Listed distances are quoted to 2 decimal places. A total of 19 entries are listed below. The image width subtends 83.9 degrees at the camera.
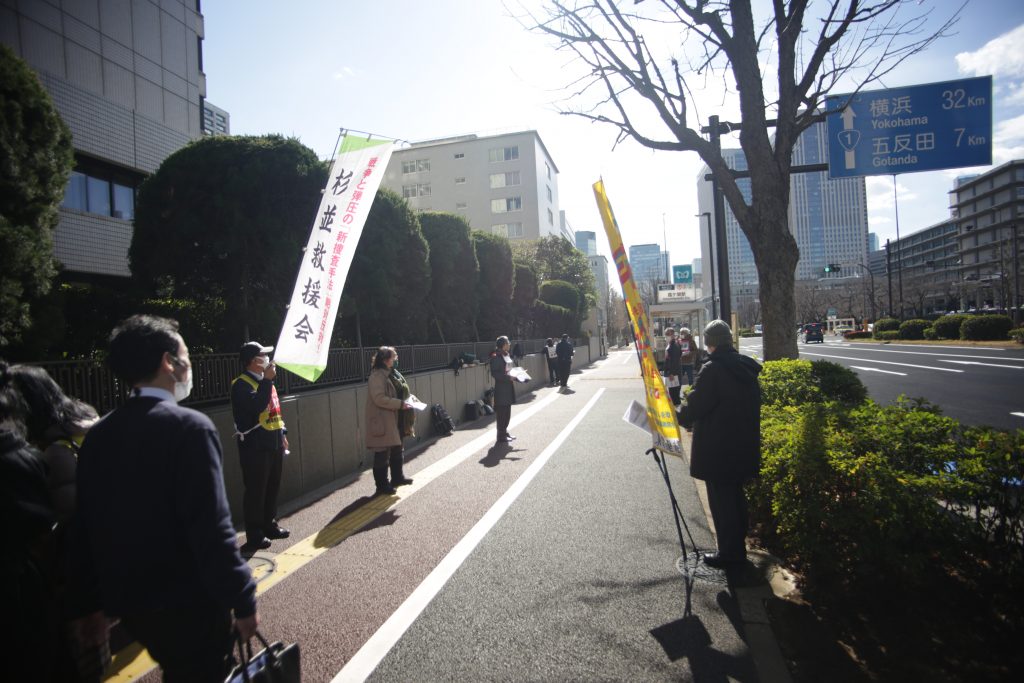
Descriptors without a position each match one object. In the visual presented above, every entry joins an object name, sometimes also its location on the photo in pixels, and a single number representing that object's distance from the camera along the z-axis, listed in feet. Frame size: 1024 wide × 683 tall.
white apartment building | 187.93
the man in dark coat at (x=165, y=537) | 6.16
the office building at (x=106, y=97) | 48.03
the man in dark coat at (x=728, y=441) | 13.60
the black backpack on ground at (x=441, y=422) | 39.01
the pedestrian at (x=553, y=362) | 75.90
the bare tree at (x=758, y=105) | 24.45
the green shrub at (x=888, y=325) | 151.32
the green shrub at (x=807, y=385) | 22.82
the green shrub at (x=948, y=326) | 111.34
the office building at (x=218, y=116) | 265.85
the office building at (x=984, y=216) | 296.51
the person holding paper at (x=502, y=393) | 32.60
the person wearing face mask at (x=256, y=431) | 17.12
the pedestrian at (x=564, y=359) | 69.62
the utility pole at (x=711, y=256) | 58.49
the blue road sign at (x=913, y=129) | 26.27
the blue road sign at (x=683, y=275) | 183.50
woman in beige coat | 22.50
